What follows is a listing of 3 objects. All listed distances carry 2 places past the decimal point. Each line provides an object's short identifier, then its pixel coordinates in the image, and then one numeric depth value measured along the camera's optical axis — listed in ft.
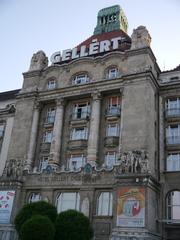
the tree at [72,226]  56.18
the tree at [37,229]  52.25
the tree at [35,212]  61.51
